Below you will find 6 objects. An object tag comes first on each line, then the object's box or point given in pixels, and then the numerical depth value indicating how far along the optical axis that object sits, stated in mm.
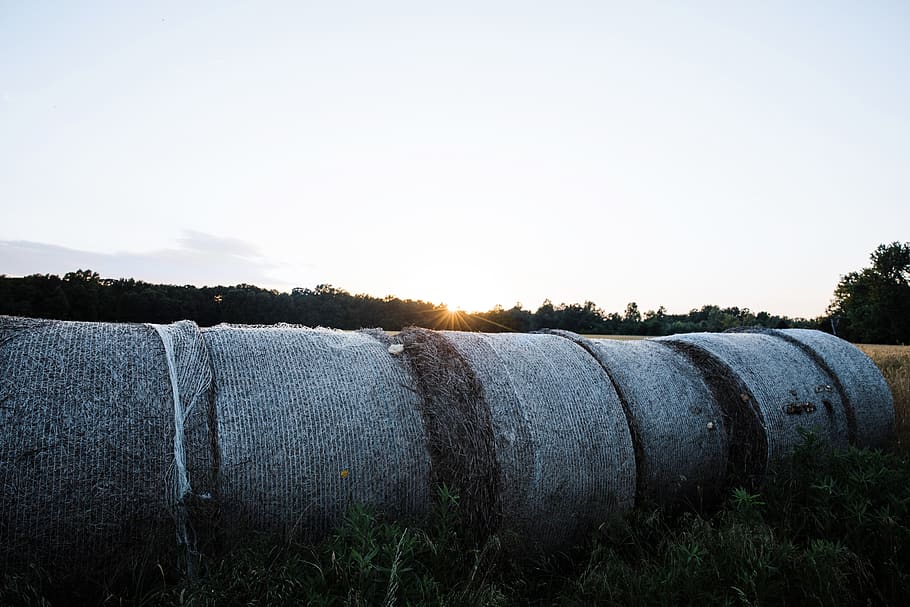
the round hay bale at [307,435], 3350
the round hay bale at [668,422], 4656
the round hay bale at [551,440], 3883
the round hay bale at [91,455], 2922
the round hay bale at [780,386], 5266
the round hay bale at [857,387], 6020
